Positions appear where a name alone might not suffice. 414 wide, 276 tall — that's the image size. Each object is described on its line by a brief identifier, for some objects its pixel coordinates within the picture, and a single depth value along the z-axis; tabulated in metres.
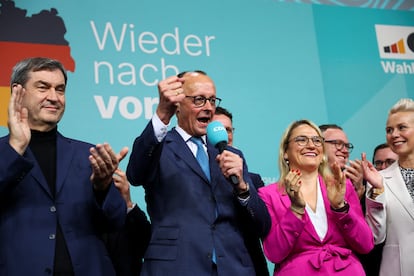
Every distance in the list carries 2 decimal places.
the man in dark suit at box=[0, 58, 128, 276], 2.33
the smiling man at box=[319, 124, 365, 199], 3.90
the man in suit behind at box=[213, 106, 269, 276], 2.85
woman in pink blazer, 2.89
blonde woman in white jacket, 3.18
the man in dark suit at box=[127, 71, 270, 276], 2.47
